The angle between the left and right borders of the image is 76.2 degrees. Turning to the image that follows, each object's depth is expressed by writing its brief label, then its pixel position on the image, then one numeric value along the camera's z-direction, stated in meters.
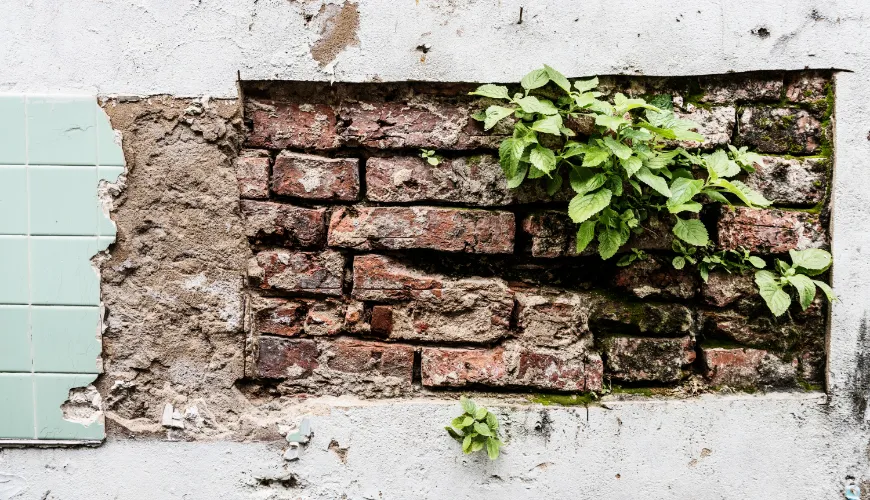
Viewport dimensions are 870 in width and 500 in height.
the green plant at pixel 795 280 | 1.21
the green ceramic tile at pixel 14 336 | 1.27
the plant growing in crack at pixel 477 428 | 1.25
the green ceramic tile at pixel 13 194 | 1.26
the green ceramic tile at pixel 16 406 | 1.28
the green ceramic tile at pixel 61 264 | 1.27
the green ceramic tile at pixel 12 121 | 1.25
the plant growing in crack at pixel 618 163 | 1.18
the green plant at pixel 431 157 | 1.27
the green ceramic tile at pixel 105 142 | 1.25
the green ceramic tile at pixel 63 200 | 1.26
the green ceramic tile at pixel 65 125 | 1.25
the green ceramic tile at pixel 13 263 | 1.27
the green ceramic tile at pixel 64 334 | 1.27
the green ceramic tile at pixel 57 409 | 1.28
